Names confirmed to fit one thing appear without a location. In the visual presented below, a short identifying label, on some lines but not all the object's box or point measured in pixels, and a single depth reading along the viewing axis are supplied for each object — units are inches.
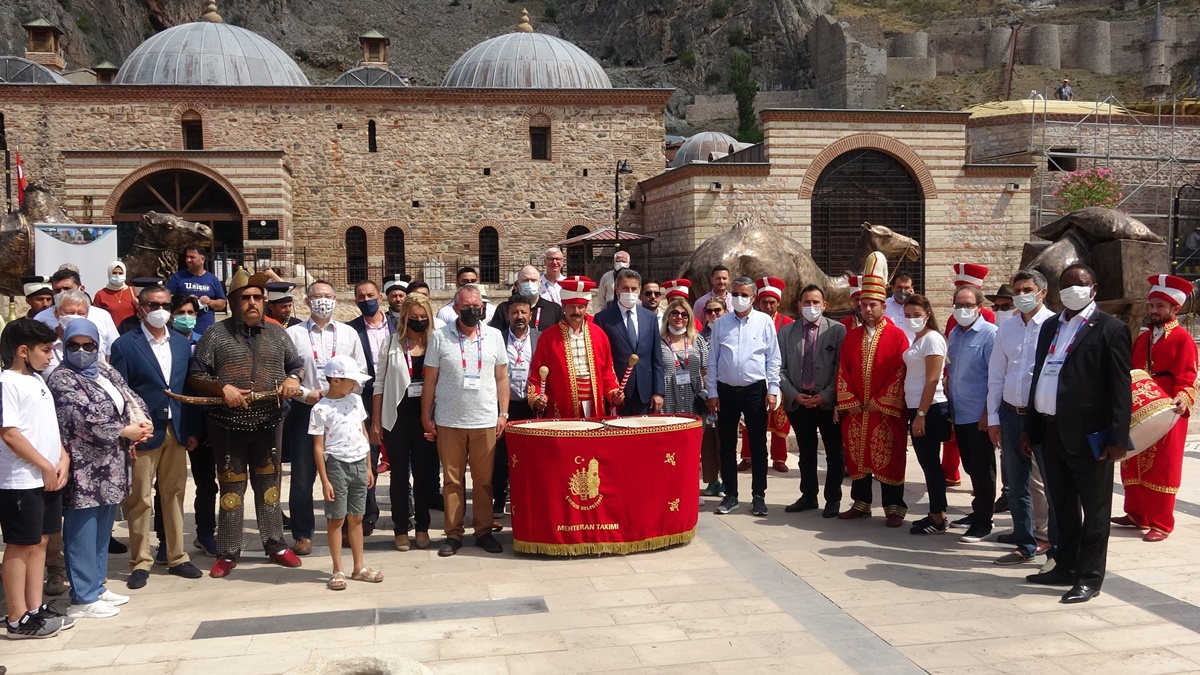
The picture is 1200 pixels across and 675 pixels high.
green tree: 2006.6
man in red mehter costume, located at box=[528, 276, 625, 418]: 278.5
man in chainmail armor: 242.8
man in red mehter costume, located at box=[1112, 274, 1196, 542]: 263.9
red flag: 788.0
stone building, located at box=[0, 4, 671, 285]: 1049.5
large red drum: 250.2
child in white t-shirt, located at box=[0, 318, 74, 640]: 189.9
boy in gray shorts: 231.0
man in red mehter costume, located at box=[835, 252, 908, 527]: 282.0
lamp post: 1026.9
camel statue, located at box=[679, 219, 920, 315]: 538.0
